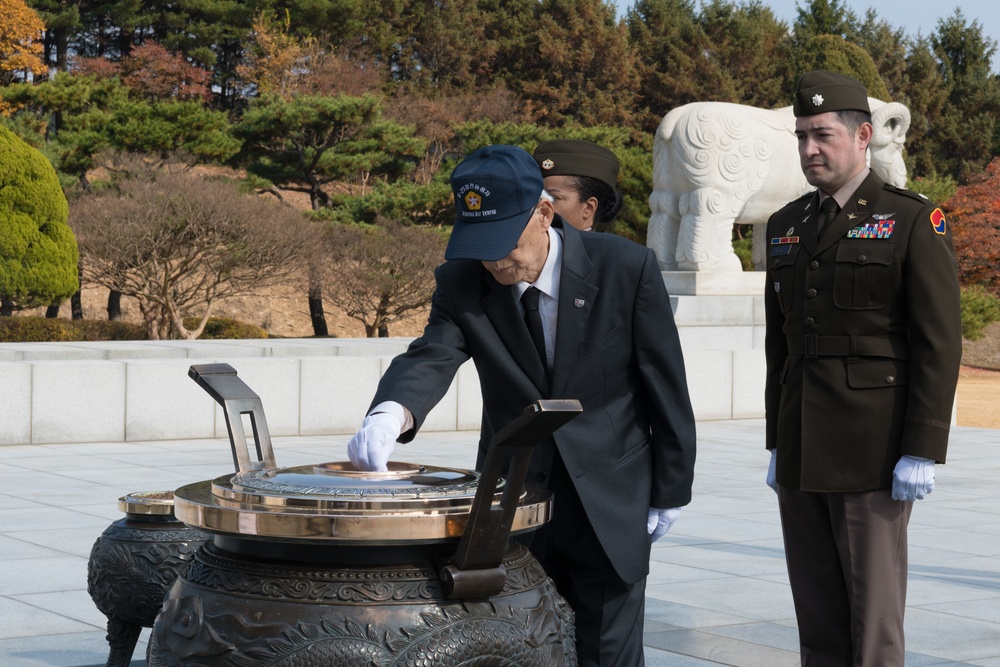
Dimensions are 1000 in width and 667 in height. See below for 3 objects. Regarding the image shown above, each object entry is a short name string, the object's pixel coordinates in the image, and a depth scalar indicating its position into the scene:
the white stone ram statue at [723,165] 13.30
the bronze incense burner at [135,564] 3.51
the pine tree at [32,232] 19.33
